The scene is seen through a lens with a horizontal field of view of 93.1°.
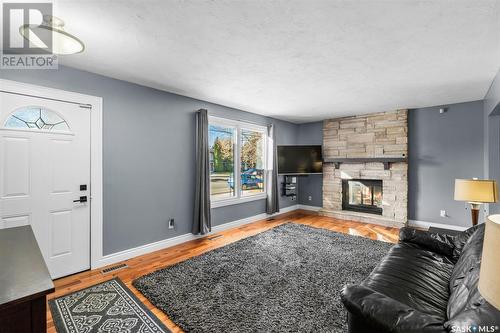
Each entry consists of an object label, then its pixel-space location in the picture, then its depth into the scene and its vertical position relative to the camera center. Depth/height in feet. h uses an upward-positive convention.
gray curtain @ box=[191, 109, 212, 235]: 13.69 -0.68
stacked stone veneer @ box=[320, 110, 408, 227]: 16.96 +0.94
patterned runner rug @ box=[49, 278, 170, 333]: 6.57 -4.41
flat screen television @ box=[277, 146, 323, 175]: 19.85 +0.60
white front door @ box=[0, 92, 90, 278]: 8.44 -0.26
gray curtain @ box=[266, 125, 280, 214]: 19.15 -0.81
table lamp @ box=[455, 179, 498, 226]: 8.70 -0.92
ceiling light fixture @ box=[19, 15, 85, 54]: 5.68 +3.32
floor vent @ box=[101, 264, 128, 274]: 9.98 -4.36
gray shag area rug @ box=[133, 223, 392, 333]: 6.82 -4.36
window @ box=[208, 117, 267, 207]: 15.87 +0.45
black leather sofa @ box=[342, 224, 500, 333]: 3.63 -2.68
